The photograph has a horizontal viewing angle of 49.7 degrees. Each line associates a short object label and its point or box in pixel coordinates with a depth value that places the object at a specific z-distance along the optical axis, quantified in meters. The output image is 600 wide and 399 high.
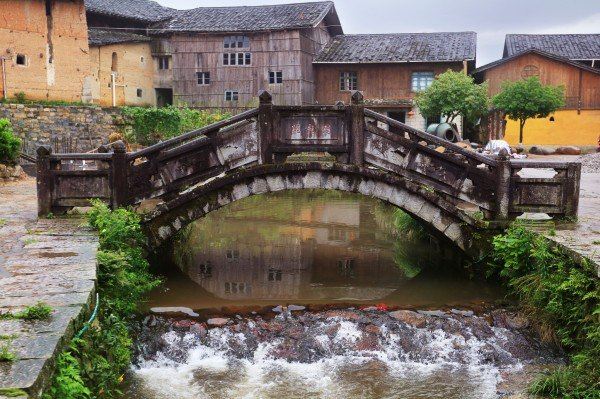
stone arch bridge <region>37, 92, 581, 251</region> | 10.12
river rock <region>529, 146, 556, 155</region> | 31.47
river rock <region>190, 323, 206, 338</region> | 8.47
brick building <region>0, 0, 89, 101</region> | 30.83
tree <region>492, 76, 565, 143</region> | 31.41
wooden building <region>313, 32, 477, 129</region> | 37.12
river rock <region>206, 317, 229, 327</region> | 8.73
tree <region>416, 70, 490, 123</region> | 32.00
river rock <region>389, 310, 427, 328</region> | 8.71
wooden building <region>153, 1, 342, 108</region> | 37.31
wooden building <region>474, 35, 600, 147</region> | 34.66
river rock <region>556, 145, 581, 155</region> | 31.71
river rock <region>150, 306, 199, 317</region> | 9.25
